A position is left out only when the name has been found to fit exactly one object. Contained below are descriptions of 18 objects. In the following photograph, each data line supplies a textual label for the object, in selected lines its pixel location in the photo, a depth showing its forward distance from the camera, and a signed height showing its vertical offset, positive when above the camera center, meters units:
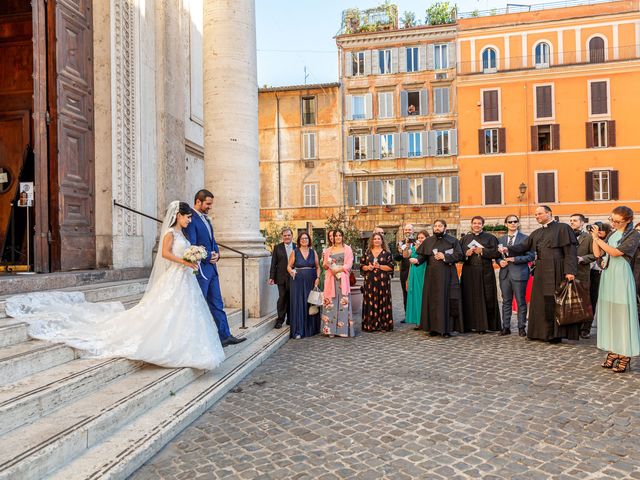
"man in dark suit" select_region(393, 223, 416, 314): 9.56 -0.29
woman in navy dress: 7.98 -0.67
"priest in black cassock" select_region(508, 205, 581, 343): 7.09 -0.42
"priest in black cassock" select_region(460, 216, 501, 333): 8.27 -0.78
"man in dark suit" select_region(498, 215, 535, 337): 7.82 -0.58
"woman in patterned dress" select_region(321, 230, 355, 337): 8.03 -0.77
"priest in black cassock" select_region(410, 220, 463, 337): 7.93 -0.73
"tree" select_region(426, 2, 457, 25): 33.41 +15.23
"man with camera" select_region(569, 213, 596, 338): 7.87 -0.29
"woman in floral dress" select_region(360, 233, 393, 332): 8.60 -0.78
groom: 5.83 +0.00
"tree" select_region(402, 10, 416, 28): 33.78 +15.01
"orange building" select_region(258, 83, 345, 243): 34.44 +6.14
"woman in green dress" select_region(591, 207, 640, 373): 5.47 -0.65
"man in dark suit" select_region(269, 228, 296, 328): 8.32 -0.46
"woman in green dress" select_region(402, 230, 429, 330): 9.00 -0.89
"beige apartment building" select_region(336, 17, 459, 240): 32.59 +7.74
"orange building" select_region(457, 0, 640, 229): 29.86 +7.95
